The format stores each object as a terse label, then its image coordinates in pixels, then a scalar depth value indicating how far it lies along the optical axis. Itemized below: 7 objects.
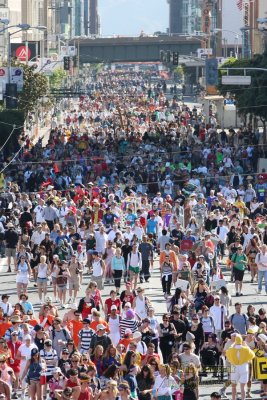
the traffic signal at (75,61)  171.82
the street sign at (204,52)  134.00
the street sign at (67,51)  142.00
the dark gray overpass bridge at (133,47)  175.12
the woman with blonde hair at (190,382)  20.55
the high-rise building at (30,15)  156.73
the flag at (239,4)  162.16
